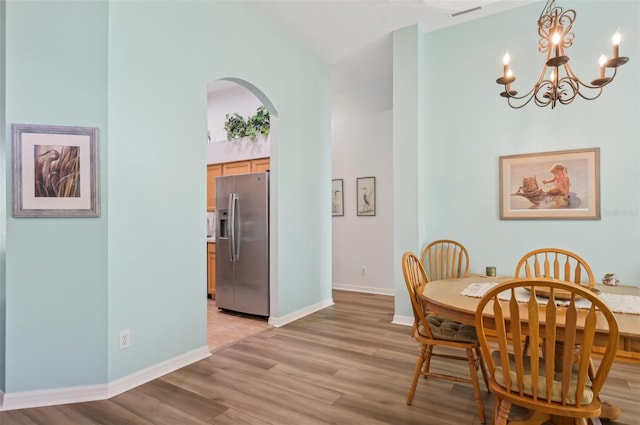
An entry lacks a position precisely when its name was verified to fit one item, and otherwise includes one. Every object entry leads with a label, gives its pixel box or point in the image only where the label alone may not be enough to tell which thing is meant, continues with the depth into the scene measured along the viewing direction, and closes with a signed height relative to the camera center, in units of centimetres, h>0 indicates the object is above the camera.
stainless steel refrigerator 392 -34
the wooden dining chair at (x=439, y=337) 204 -78
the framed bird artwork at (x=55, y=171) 215 +29
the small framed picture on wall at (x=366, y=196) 554 +29
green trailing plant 452 +122
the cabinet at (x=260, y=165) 461 +68
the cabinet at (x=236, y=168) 479 +67
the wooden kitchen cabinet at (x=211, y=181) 511 +51
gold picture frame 315 +27
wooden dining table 148 -51
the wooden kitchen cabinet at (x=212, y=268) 482 -77
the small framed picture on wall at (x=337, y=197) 586 +29
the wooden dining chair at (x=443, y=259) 362 -50
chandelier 181 +86
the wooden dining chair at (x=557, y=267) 258 -46
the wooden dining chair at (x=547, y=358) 136 -61
